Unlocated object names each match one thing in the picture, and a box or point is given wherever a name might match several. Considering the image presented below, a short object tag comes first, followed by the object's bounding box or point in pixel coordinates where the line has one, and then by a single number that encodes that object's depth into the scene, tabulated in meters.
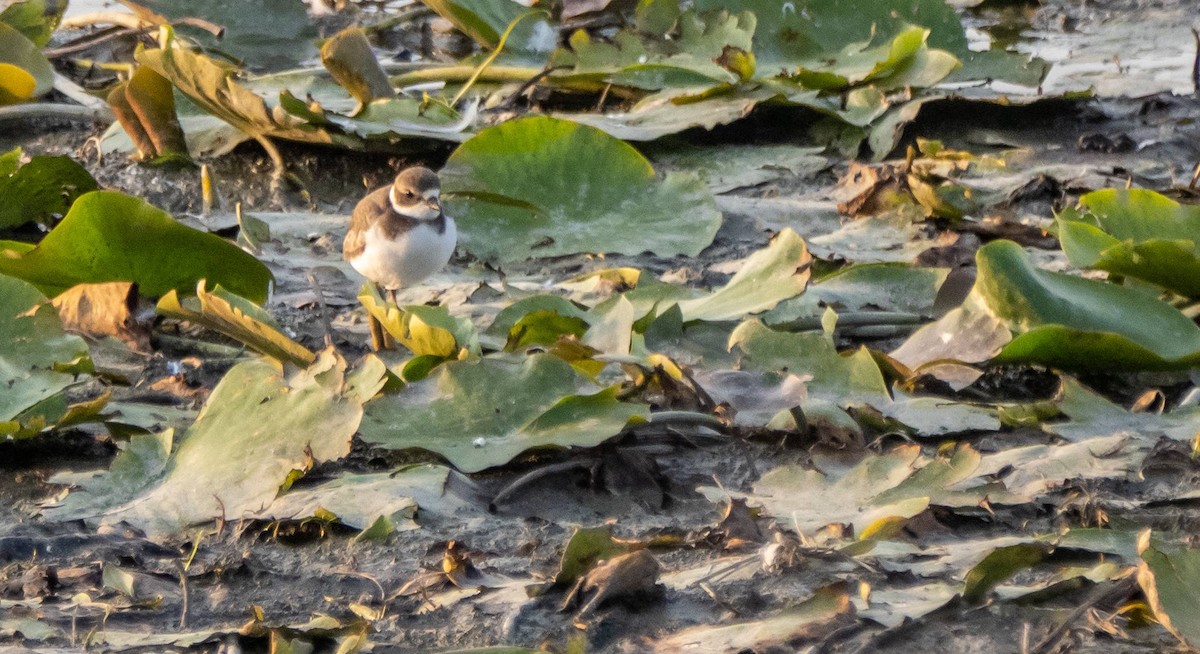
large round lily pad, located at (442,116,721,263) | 9.20
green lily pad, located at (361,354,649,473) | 6.01
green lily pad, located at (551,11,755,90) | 11.58
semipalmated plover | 8.53
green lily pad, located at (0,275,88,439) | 6.43
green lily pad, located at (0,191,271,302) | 7.51
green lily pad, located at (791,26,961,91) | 10.87
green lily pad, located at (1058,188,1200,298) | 6.78
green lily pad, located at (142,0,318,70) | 13.34
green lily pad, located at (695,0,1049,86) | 11.98
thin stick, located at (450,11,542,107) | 10.80
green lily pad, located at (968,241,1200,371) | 6.59
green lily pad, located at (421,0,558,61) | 12.38
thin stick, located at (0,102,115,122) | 11.33
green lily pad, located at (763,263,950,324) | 7.69
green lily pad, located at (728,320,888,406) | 6.66
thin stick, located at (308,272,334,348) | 7.81
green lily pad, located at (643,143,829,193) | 10.66
